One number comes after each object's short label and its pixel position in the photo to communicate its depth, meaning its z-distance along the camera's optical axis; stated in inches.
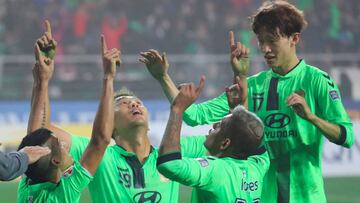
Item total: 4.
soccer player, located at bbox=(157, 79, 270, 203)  350.3
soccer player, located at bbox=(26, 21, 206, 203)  440.1
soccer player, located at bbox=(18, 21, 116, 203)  379.9
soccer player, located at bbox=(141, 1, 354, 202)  444.8
